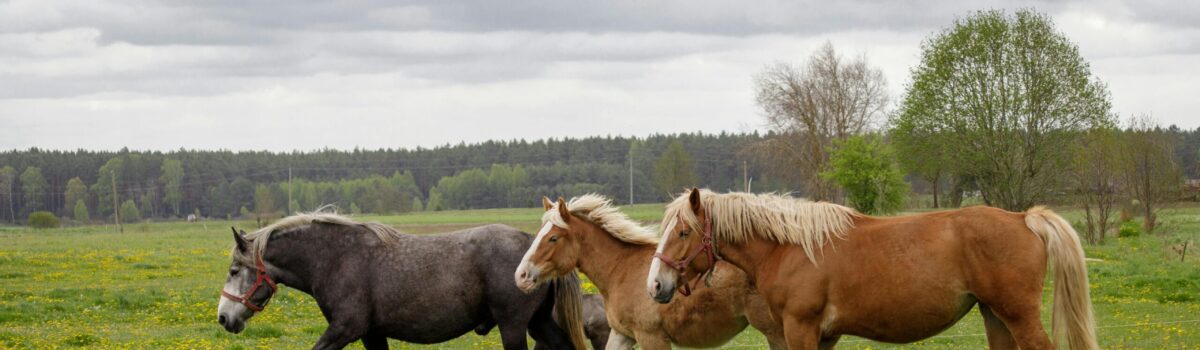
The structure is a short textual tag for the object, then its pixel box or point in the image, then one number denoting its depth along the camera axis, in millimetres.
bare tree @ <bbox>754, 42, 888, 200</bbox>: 70562
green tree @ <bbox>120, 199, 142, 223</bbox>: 130500
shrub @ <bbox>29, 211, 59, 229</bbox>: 81625
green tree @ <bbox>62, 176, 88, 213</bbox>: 136125
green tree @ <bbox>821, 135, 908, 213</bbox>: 54969
